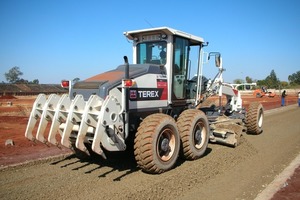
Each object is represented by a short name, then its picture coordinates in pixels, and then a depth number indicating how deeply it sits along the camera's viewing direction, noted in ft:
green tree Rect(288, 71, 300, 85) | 445.29
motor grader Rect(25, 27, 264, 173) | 17.44
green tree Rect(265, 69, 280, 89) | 349.33
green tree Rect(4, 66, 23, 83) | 392.27
